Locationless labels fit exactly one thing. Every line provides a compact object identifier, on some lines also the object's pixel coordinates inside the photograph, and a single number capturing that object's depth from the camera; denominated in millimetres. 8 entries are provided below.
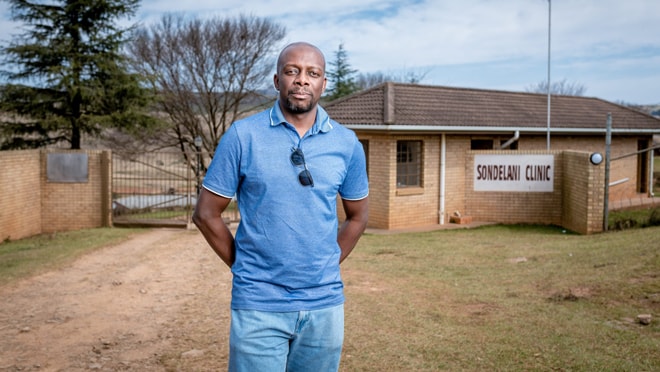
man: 2512
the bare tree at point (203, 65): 26891
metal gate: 15180
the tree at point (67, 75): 18531
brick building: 15234
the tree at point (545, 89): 62734
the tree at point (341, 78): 33875
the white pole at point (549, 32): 17838
